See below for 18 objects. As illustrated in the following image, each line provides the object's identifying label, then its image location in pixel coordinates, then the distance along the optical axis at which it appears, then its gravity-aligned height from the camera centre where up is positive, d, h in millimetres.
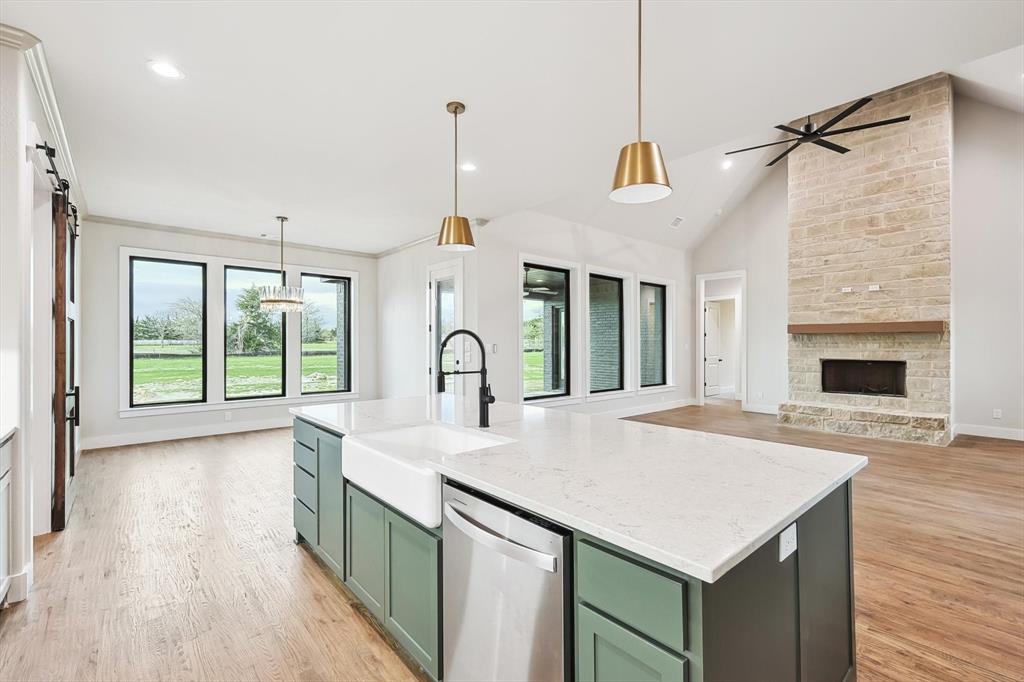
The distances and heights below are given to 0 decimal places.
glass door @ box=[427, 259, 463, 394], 5898 +386
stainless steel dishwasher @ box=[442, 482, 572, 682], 1180 -687
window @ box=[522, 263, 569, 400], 6340 +127
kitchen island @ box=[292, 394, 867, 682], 954 -483
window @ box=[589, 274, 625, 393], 7289 +115
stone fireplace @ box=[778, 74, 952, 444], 5613 +1071
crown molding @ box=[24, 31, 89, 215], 2324 +1375
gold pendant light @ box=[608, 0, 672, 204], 1629 +595
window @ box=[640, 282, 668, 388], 7992 +106
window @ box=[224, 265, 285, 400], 6379 +32
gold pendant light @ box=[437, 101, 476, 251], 2701 +607
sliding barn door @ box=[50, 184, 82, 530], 3229 -206
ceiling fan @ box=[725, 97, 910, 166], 4582 +2114
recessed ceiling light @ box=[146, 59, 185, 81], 2420 +1404
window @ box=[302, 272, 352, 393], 7074 +110
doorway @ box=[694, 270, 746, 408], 8711 +37
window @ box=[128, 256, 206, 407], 5738 +139
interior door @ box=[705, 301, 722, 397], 9967 -126
